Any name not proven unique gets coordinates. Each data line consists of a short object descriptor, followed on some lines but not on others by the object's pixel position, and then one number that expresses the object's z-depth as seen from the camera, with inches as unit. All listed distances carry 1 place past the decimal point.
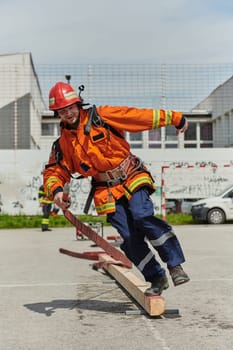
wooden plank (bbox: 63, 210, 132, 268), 244.7
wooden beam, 206.8
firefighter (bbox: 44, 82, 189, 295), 214.8
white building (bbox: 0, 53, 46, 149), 967.0
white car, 796.6
